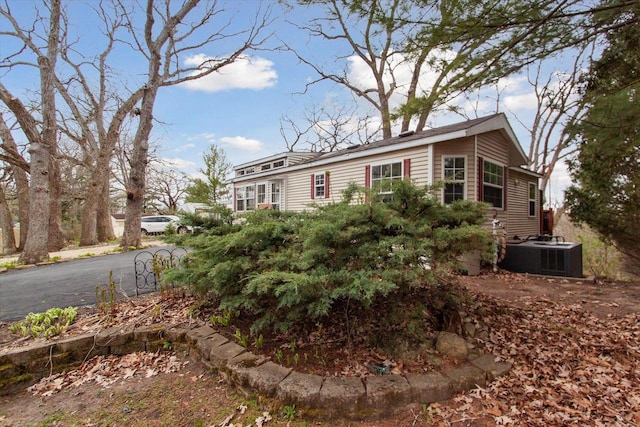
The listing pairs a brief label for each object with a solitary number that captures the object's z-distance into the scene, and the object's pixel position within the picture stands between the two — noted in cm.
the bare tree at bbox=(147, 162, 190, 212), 2353
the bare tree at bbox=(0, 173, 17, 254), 1113
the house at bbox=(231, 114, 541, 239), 657
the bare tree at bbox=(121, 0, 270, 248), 930
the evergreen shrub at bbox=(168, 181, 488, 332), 210
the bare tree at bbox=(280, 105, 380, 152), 1953
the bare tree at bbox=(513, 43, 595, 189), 1450
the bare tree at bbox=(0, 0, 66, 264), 700
